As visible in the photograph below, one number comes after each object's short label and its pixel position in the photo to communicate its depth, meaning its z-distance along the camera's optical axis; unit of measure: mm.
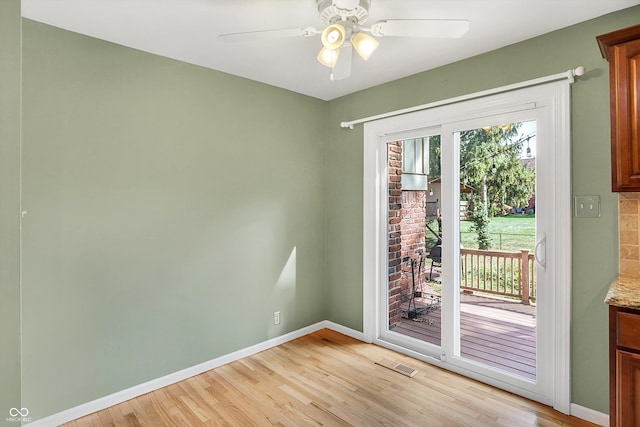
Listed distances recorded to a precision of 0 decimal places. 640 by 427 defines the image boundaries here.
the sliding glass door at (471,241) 2318
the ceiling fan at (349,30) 1602
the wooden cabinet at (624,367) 1534
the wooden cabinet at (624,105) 1766
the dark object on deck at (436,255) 2916
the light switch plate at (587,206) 2078
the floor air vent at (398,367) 2736
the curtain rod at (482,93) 2119
